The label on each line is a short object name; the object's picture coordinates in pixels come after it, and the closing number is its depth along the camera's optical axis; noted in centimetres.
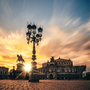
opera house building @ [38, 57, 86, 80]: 5641
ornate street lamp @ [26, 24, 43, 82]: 1772
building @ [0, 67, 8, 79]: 6682
